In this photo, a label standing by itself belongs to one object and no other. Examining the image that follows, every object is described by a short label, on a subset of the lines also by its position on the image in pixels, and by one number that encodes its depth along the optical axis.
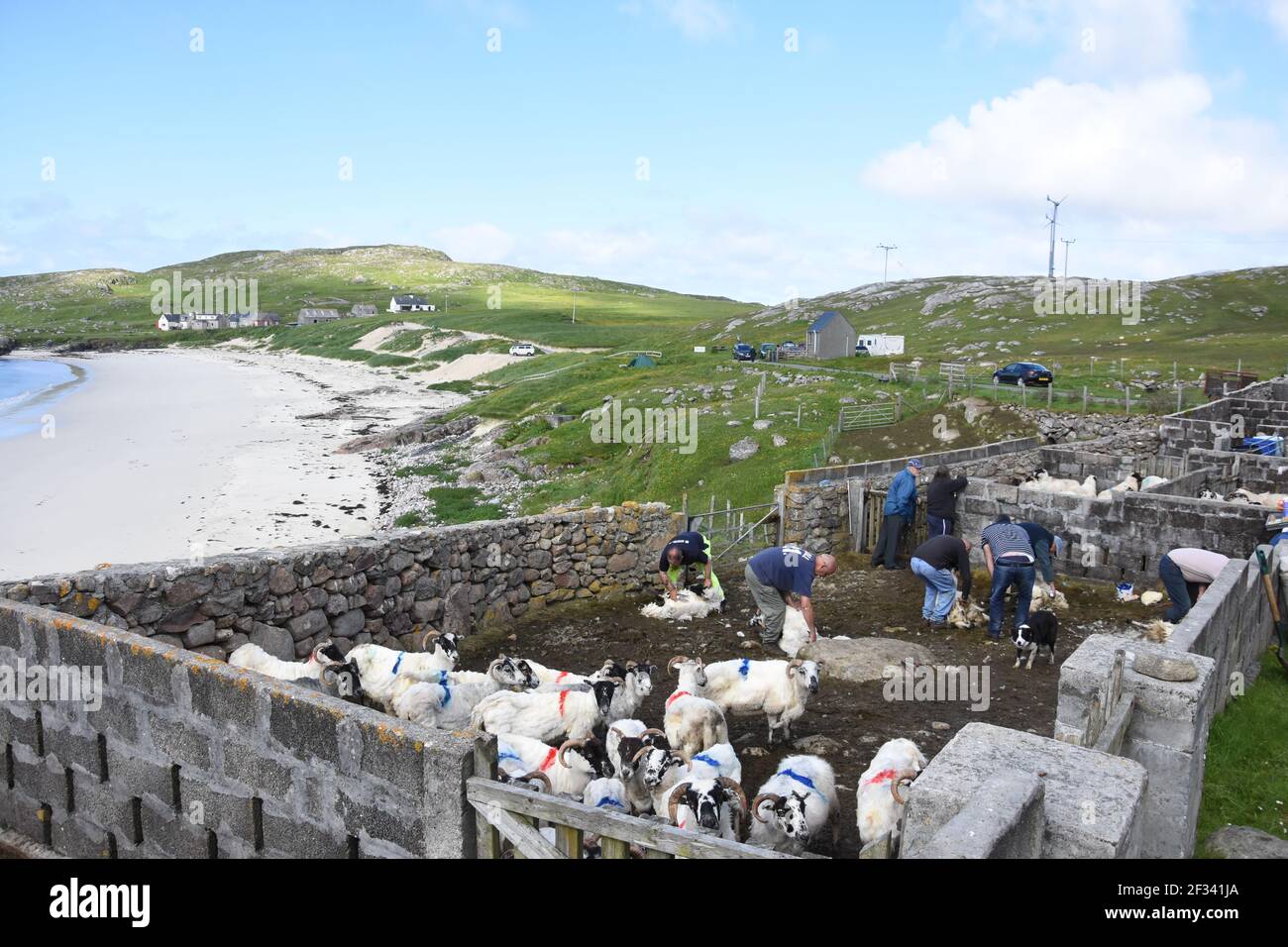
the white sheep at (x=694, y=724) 8.57
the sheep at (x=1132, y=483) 18.98
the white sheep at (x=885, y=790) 7.00
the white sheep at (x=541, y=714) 8.73
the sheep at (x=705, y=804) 6.57
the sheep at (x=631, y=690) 9.23
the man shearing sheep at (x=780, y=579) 11.66
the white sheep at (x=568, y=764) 7.63
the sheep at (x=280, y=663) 9.21
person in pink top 11.87
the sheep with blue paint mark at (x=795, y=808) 6.83
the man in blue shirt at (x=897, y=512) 16.67
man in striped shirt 12.32
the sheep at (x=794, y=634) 11.84
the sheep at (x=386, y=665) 9.58
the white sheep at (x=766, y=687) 9.34
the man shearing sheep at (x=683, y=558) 13.19
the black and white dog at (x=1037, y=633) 11.12
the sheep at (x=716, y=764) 7.48
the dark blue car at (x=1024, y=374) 48.28
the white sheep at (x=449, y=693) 8.93
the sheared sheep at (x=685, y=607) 13.32
